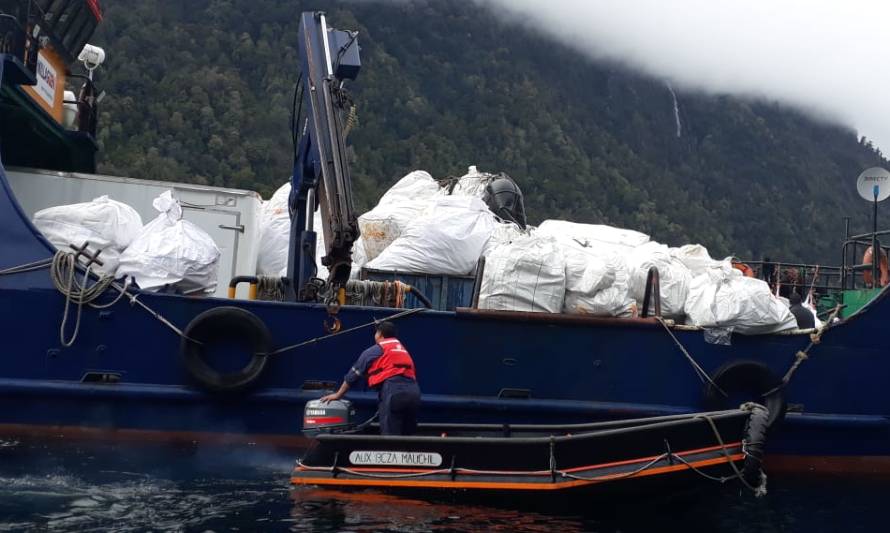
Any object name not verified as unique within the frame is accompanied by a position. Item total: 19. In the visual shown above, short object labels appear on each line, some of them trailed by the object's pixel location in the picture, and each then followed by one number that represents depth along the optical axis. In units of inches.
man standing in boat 289.7
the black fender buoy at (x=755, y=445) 286.2
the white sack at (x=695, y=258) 374.6
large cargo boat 313.4
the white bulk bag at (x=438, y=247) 372.5
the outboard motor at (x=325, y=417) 289.4
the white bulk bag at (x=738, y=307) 344.5
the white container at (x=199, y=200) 355.6
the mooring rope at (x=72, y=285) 309.7
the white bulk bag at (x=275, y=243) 389.6
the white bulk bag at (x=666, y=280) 356.5
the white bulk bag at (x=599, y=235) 388.8
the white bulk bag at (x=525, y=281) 339.6
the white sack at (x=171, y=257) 321.4
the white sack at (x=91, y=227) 323.0
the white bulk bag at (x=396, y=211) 402.0
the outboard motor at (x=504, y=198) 428.8
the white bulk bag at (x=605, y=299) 343.0
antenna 419.8
